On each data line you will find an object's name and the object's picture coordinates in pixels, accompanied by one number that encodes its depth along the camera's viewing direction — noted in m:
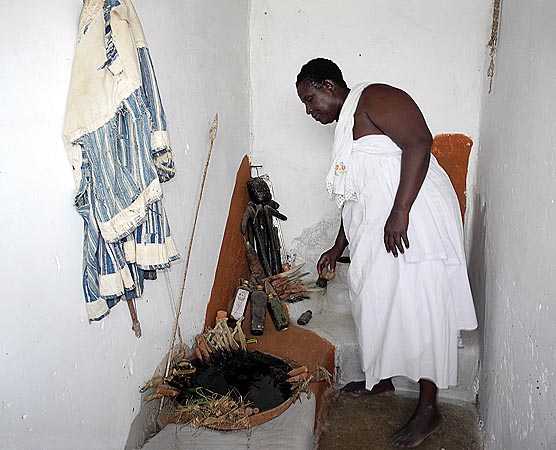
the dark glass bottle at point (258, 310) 2.58
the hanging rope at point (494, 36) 2.49
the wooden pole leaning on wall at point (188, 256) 2.01
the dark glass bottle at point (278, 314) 2.64
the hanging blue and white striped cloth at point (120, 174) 1.32
